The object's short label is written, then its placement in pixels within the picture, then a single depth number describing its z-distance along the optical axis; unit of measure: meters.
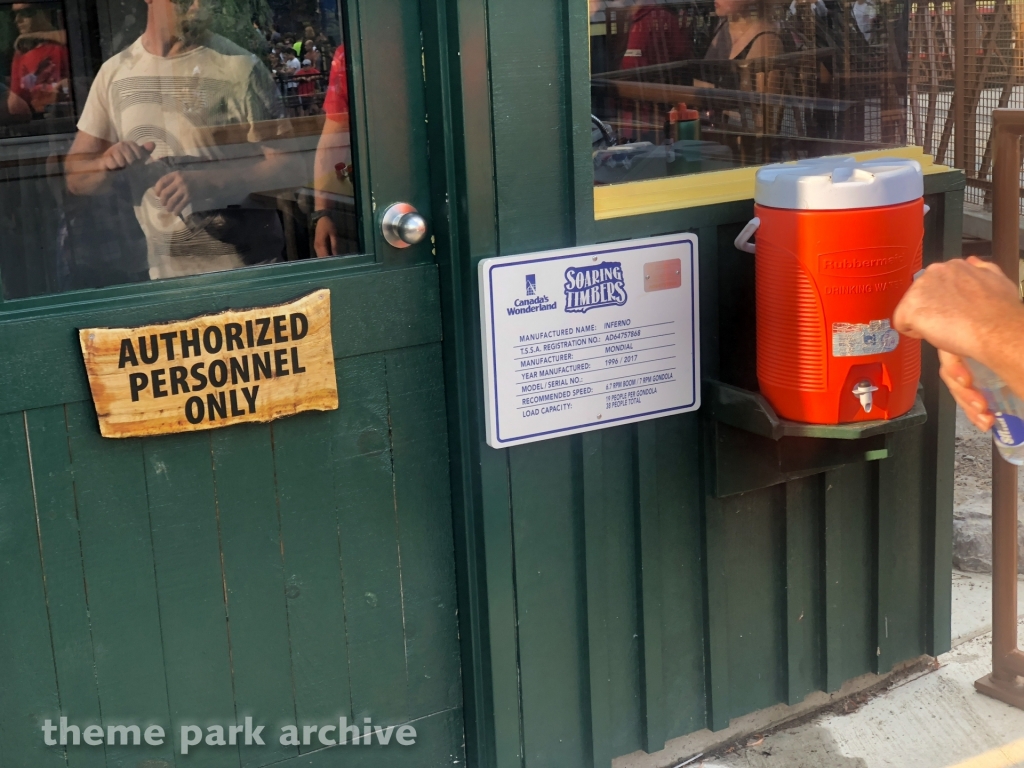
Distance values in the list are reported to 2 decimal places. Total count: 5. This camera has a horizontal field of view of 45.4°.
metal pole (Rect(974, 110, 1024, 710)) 3.16
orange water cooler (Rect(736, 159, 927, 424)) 2.54
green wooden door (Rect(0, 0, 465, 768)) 2.31
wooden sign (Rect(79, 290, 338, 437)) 2.34
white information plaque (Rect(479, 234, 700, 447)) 2.61
